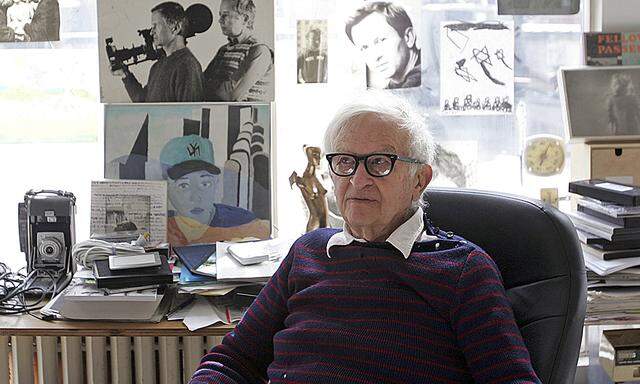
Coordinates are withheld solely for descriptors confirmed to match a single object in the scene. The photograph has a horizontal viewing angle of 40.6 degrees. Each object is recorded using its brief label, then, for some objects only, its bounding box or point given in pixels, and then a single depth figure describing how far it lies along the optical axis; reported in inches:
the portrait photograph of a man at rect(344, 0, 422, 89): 98.8
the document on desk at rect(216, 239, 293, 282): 82.6
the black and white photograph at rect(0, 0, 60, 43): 97.4
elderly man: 61.9
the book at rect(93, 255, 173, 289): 81.6
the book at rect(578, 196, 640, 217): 80.7
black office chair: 60.7
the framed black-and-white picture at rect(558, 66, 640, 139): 96.4
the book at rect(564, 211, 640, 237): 81.0
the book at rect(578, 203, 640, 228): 80.8
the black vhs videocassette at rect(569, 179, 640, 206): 80.4
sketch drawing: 100.9
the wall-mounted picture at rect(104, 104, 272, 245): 96.1
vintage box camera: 90.0
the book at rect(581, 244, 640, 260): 81.5
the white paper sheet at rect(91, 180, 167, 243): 94.7
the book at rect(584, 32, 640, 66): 98.3
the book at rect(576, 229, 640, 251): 81.5
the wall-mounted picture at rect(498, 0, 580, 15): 99.7
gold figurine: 93.5
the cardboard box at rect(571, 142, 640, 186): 95.3
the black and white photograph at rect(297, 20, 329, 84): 98.5
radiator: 92.0
